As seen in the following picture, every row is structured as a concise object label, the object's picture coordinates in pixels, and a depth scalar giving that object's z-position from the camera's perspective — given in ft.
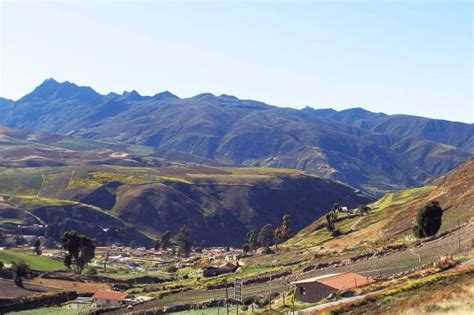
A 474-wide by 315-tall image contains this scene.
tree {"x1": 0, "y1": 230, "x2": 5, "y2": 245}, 617.37
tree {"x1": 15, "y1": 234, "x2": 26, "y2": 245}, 624.34
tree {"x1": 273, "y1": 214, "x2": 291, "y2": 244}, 527.40
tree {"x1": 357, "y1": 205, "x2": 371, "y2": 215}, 556.80
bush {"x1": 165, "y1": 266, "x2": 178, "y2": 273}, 459.28
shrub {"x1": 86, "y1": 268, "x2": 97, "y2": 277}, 410.31
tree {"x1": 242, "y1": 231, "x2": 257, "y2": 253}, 622.13
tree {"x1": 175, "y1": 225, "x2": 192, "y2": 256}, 623.36
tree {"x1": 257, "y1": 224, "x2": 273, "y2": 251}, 625.49
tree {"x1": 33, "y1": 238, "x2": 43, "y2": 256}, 512.96
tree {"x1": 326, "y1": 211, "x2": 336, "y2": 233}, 499.59
